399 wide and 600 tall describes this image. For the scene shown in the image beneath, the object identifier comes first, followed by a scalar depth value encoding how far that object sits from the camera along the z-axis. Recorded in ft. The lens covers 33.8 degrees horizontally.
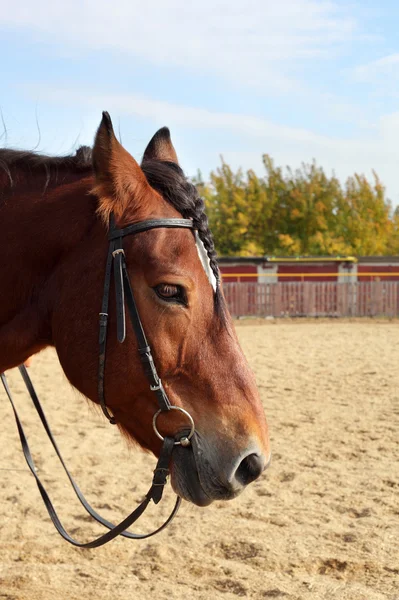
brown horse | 7.80
